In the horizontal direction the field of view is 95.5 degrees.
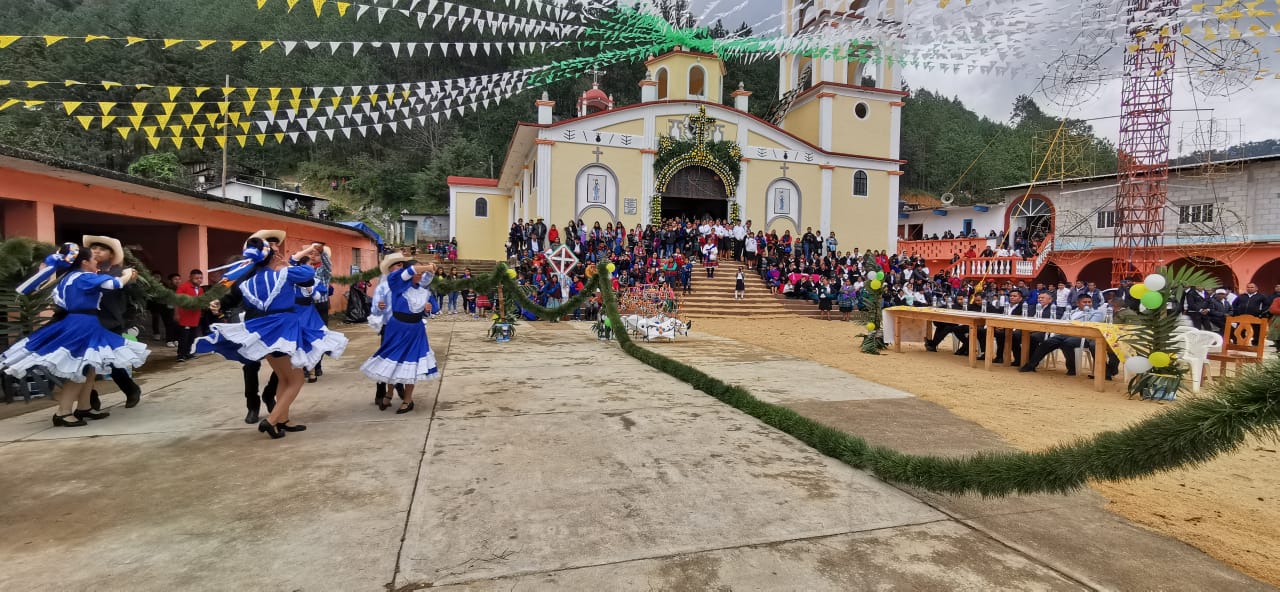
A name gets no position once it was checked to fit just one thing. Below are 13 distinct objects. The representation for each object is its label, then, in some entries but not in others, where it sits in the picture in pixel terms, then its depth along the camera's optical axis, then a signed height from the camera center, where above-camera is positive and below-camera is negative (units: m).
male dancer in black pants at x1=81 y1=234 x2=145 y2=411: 5.46 -0.39
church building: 23.27 +4.83
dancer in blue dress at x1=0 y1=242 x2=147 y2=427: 5.10 -0.71
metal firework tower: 19.19 +3.42
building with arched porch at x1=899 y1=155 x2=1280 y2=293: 20.98 +2.04
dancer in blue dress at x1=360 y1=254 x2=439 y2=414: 5.62 -0.67
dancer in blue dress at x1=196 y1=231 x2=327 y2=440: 4.83 -0.54
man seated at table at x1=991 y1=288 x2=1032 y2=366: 10.18 -0.70
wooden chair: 7.10 -0.82
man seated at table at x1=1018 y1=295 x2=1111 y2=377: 8.62 -1.03
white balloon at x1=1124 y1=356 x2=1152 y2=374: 6.16 -0.97
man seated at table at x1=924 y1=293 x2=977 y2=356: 10.80 -1.17
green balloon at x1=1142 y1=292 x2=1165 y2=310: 5.62 -0.25
